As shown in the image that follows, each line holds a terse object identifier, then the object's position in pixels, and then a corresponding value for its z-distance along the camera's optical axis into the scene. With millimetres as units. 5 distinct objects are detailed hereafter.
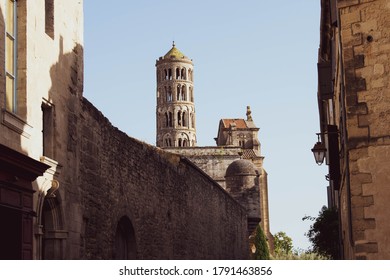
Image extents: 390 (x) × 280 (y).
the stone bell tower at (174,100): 114312
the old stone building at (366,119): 12828
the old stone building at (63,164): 12500
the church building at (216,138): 50438
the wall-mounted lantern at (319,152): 17219
